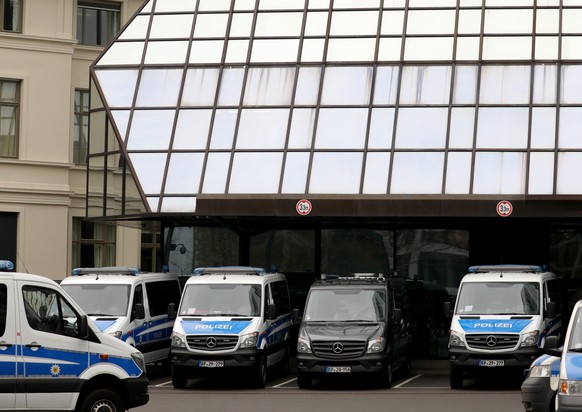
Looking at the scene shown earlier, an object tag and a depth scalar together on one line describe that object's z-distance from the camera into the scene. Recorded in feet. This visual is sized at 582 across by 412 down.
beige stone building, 135.03
